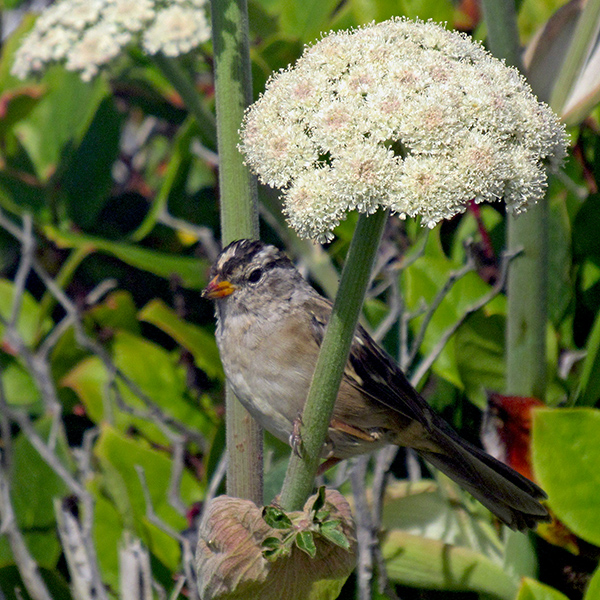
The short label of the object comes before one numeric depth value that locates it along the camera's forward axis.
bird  3.76
